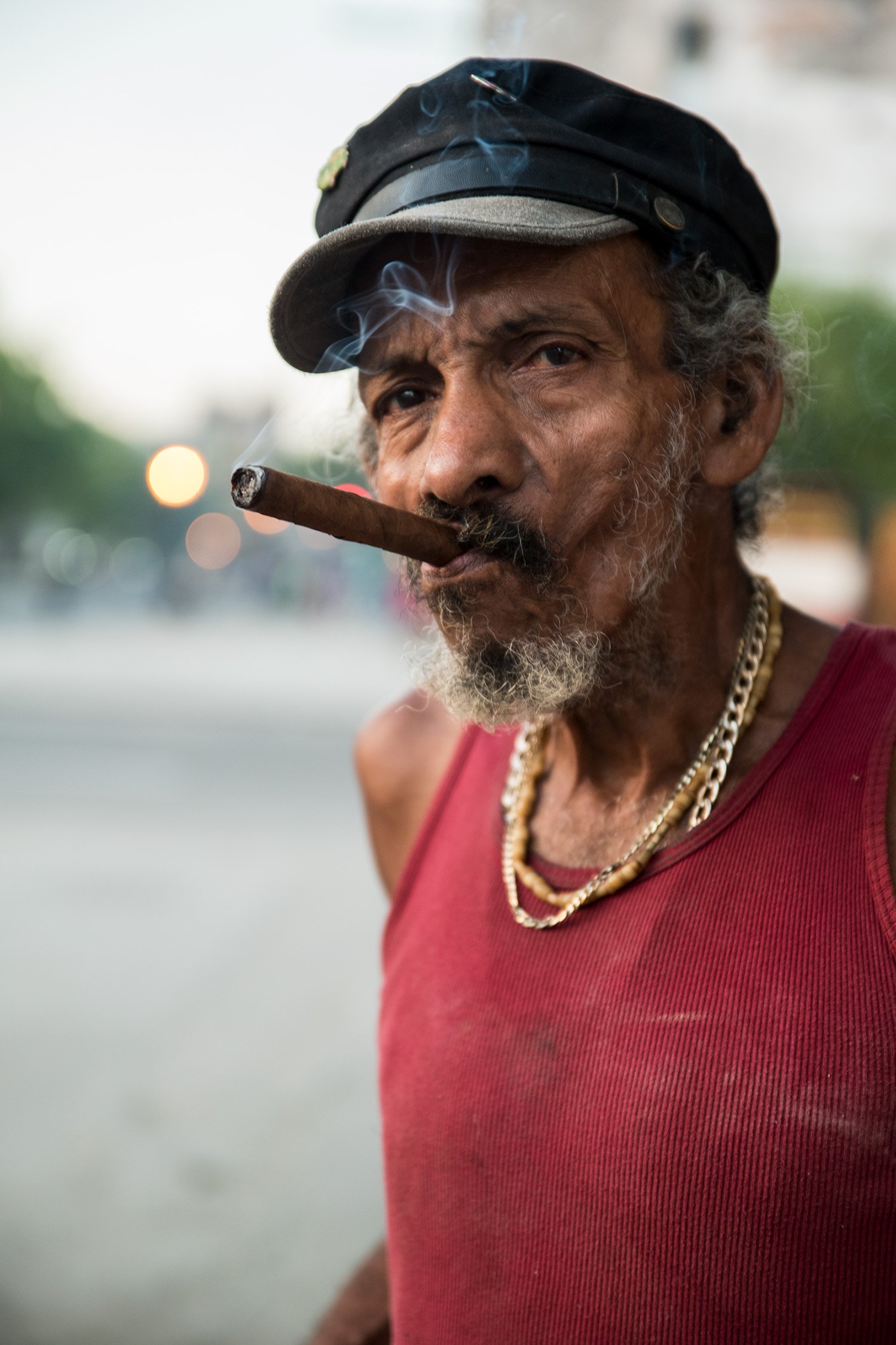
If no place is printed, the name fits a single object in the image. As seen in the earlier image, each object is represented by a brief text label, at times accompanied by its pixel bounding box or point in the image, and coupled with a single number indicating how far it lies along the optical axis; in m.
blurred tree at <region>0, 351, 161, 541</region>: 24.13
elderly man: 0.64
